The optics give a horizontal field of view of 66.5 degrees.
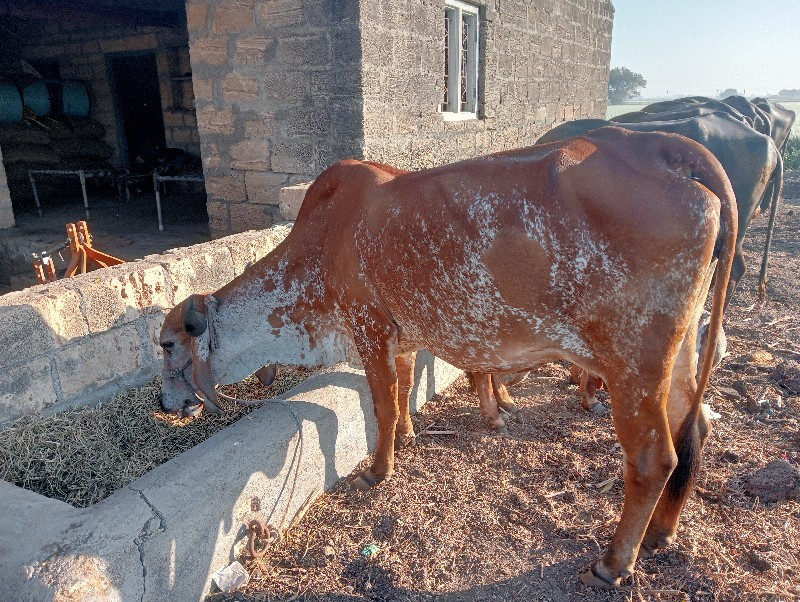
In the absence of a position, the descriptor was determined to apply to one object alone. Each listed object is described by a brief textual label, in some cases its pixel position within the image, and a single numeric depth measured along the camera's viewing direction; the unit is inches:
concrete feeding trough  87.7
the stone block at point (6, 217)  301.0
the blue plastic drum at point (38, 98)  409.7
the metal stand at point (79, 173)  351.0
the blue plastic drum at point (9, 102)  391.5
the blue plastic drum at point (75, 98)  429.1
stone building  214.7
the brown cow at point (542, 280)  91.5
